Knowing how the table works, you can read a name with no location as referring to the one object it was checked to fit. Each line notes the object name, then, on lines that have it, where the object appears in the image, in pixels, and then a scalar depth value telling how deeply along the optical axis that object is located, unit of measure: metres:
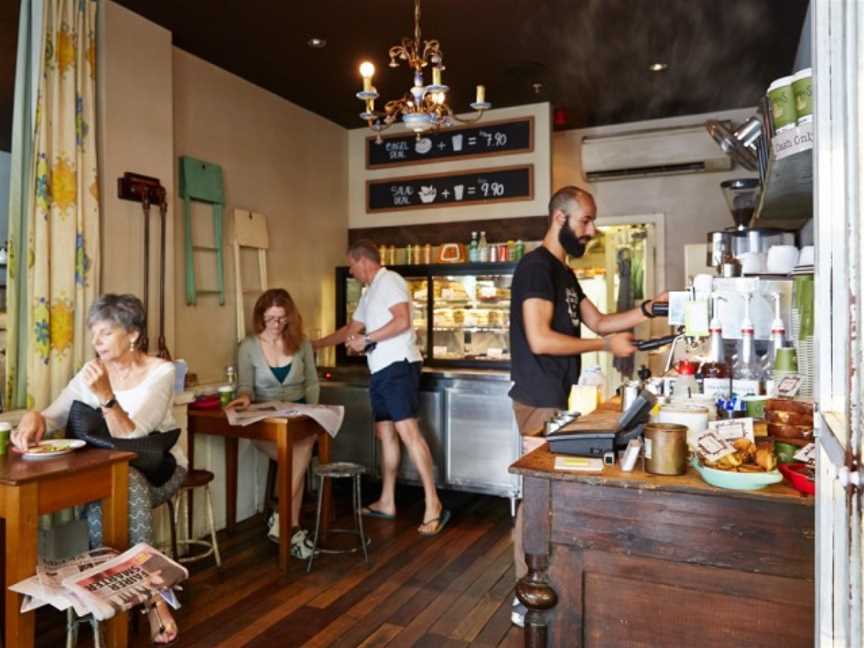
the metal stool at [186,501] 3.02
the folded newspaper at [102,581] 1.92
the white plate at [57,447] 2.26
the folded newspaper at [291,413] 3.26
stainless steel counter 4.25
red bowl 1.33
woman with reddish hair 3.76
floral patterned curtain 2.85
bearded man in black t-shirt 2.67
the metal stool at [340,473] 3.24
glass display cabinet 4.91
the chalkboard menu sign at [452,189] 4.95
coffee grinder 3.01
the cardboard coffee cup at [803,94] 1.67
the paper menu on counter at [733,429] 1.55
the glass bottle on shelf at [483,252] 4.92
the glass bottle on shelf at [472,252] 4.95
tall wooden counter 1.36
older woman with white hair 2.44
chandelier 2.81
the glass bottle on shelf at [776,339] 2.18
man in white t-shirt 3.88
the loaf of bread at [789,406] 1.64
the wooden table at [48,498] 2.01
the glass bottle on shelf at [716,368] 2.20
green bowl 1.36
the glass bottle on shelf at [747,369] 2.17
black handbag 2.54
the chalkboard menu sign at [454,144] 4.93
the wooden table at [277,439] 3.18
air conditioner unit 5.00
